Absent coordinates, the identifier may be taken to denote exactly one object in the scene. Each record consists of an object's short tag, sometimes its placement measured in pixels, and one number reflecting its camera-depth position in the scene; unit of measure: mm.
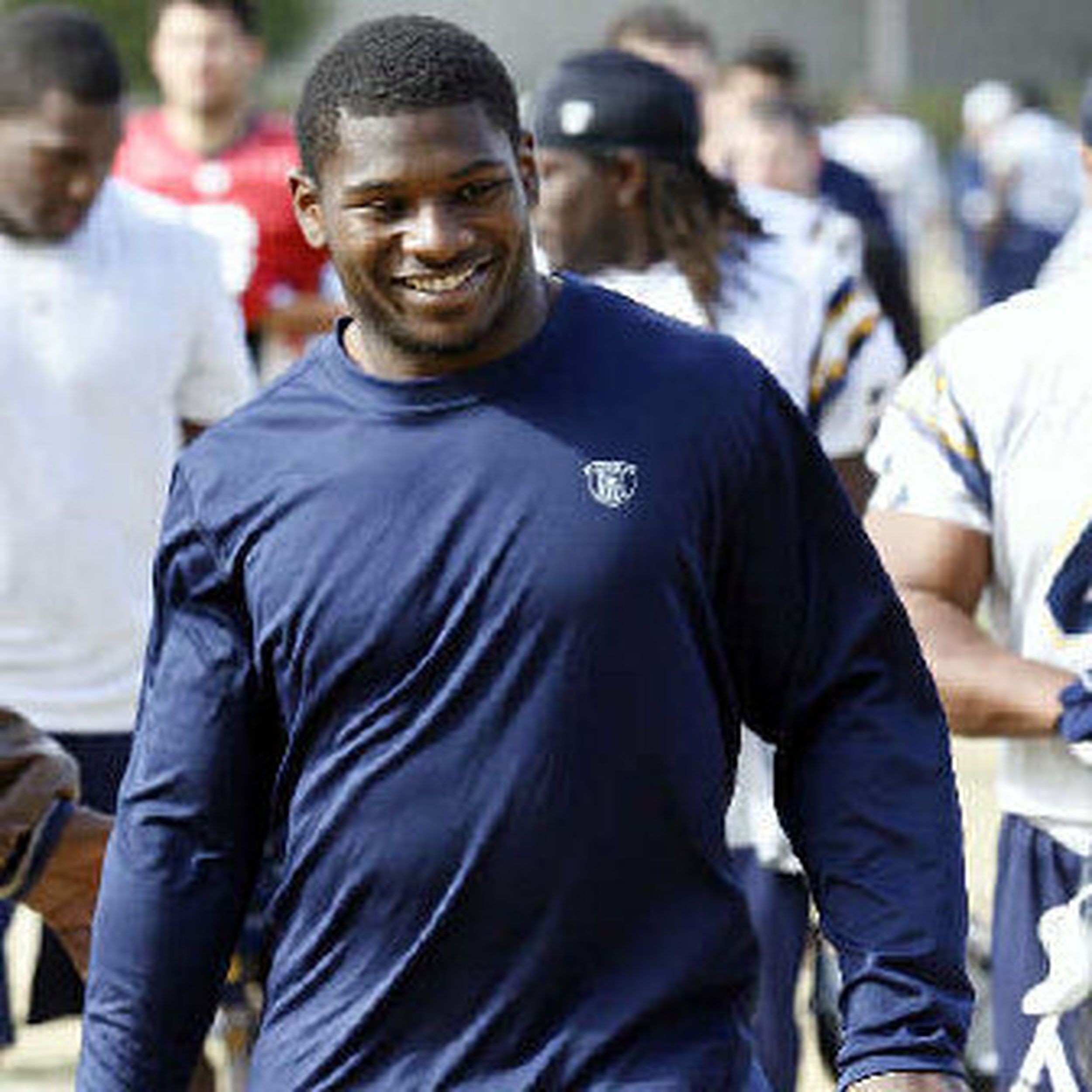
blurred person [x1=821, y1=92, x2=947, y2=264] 38656
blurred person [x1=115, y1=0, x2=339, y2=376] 16266
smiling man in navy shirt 6289
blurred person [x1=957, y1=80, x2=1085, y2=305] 40312
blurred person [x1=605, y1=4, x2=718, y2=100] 19422
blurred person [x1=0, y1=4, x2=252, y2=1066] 12133
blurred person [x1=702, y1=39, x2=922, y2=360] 18609
